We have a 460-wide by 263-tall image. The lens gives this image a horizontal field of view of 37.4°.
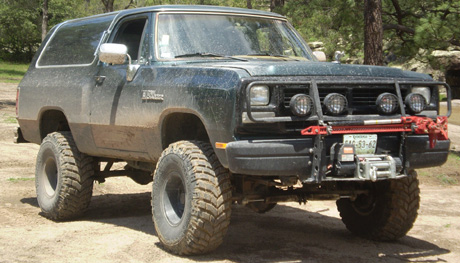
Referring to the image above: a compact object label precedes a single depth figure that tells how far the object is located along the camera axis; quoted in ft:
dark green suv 16.16
